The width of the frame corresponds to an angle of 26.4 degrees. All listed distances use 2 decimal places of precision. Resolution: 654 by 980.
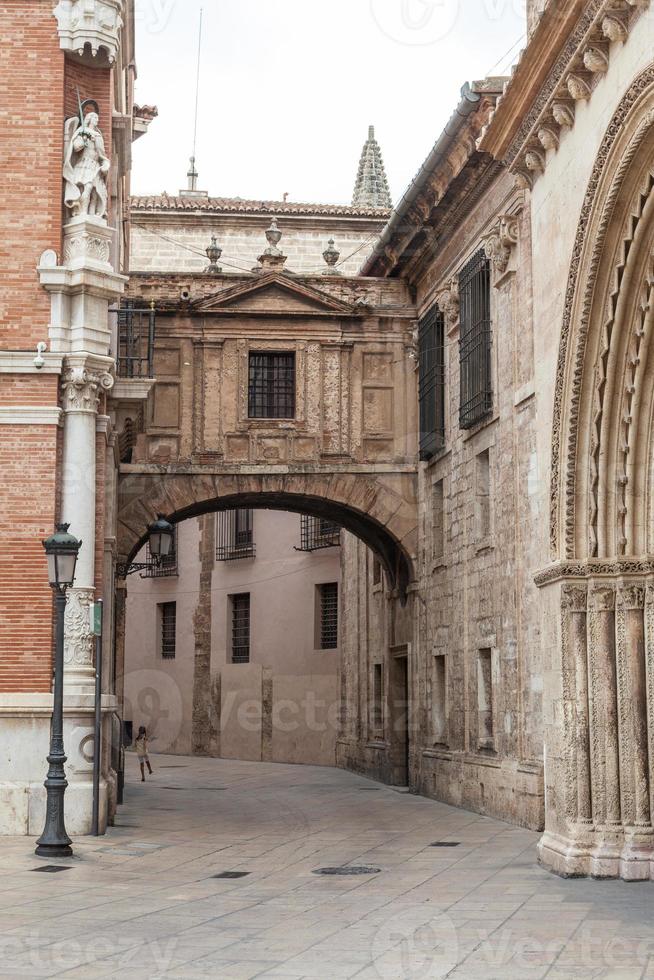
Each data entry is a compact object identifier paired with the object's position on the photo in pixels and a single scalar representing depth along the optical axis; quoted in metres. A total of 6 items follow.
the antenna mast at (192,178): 43.09
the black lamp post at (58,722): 14.30
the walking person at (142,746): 28.72
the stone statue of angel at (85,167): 17.36
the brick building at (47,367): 16.34
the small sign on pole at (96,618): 16.64
